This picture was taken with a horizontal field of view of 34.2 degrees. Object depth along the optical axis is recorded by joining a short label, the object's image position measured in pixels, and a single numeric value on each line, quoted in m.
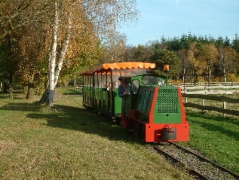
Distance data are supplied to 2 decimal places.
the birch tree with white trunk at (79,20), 21.86
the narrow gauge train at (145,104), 11.50
